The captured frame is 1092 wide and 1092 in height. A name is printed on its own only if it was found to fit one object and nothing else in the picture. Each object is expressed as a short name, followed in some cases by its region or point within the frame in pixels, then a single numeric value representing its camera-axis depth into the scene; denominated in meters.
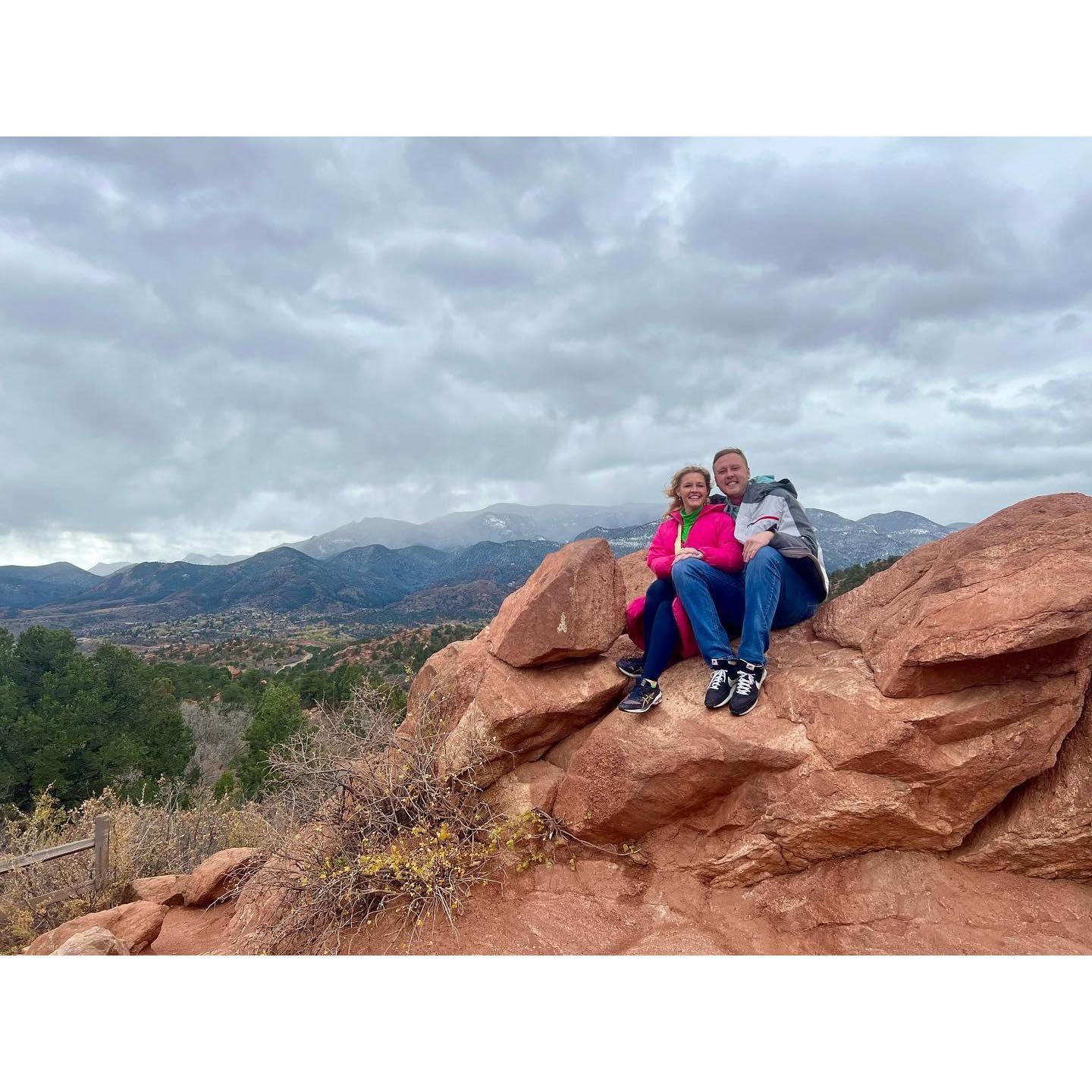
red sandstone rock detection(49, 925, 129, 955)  5.66
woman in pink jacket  5.41
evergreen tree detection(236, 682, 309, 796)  21.70
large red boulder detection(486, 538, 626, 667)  5.82
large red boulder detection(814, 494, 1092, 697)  4.07
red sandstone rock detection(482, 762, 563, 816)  5.54
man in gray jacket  5.08
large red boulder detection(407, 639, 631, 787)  5.71
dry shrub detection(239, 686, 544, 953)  4.99
